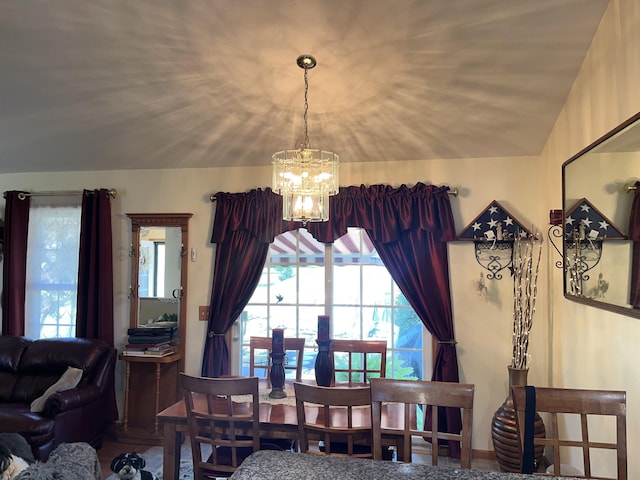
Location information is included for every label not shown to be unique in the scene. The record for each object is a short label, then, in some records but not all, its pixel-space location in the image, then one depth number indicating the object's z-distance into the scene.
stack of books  3.69
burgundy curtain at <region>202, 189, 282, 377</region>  3.73
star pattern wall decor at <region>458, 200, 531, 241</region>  3.39
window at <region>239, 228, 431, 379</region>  3.69
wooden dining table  2.17
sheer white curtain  4.10
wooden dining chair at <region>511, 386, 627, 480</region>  1.44
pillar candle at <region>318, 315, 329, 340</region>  2.62
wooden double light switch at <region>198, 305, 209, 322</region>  3.87
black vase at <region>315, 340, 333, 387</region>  2.62
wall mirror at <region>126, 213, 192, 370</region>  3.91
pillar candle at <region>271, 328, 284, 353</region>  2.67
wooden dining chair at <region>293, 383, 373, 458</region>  1.84
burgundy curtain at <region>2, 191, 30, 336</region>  4.02
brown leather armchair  3.23
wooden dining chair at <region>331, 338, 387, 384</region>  3.07
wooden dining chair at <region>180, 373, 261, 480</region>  2.01
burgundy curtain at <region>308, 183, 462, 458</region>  3.45
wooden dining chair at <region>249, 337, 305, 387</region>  3.16
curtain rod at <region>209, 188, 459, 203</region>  3.51
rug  3.10
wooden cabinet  3.69
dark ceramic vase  2.74
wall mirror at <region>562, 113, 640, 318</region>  1.93
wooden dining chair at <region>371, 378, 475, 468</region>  1.63
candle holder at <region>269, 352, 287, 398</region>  2.67
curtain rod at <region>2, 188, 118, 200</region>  4.04
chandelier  2.35
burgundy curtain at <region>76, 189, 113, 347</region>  3.87
